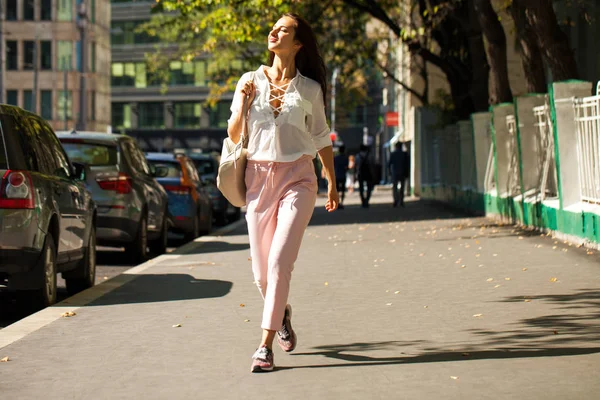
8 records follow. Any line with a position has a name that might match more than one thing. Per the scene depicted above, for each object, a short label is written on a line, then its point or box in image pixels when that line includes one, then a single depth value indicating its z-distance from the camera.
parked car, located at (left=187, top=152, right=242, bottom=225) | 27.84
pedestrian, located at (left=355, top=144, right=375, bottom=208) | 35.78
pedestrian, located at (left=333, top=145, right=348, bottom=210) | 36.24
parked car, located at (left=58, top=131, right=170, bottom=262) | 16.41
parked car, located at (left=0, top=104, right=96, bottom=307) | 10.38
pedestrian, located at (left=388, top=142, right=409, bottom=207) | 35.06
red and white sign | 60.19
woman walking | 7.45
